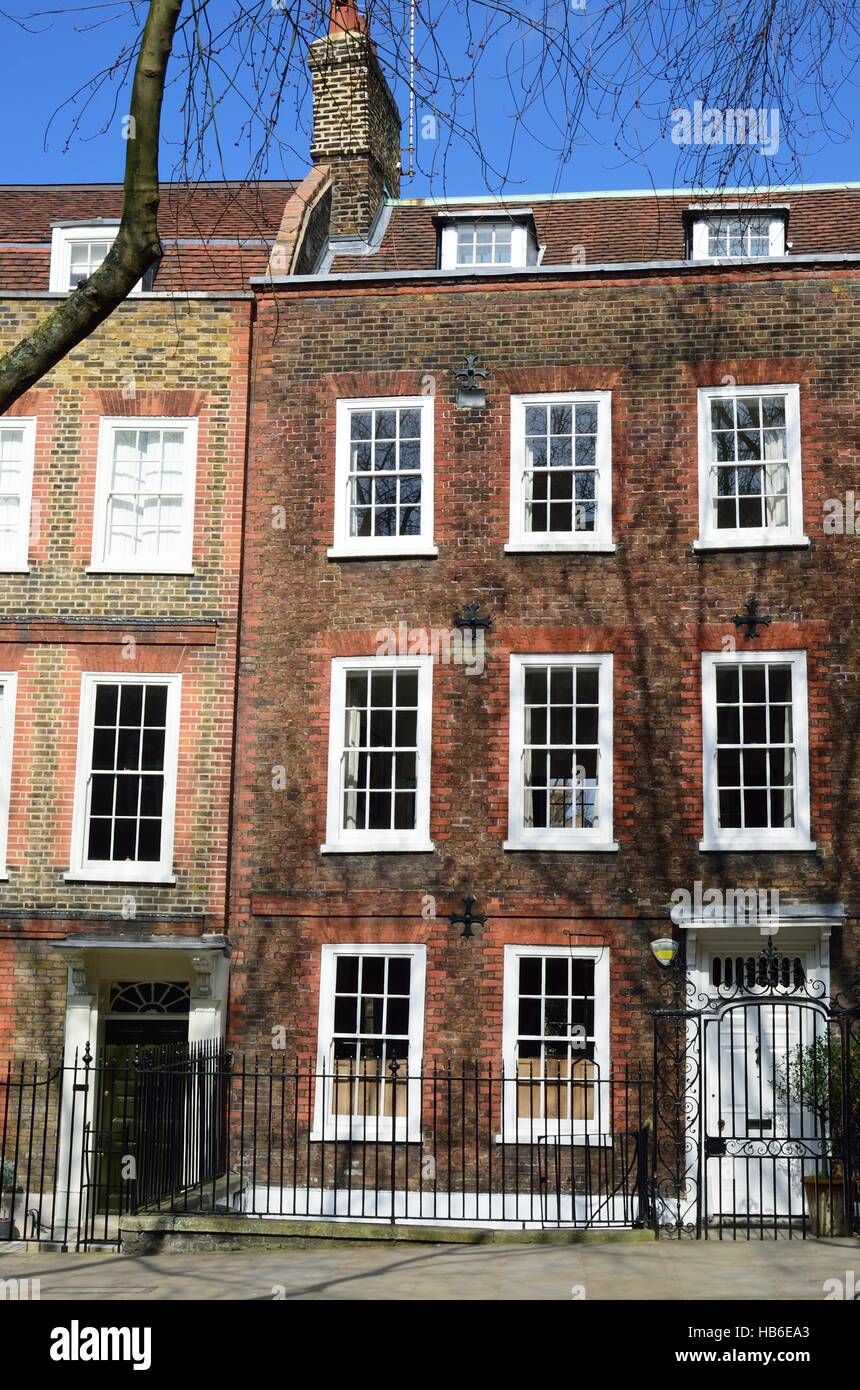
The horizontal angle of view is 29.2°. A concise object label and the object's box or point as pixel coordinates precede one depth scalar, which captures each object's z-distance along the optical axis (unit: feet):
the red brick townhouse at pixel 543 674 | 60.13
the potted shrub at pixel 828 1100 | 49.11
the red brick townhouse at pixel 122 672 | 62.54
